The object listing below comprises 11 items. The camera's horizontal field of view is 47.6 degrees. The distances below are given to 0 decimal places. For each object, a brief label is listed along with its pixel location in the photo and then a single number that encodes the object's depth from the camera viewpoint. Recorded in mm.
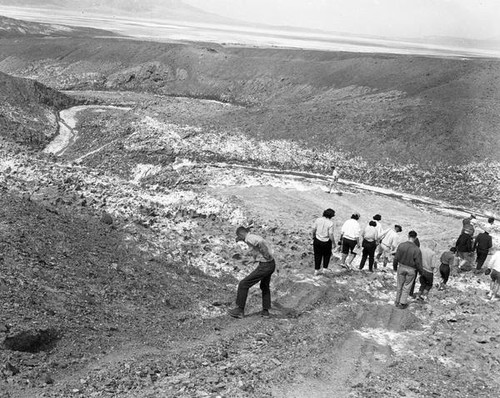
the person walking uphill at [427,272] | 14461
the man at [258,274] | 11625
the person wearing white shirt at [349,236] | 15859
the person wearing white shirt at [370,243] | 15906
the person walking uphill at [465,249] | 17688
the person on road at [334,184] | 27492
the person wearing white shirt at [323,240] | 14406
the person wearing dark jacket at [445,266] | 15984
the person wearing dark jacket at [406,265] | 13180
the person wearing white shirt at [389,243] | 16906
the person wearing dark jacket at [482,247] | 17236
